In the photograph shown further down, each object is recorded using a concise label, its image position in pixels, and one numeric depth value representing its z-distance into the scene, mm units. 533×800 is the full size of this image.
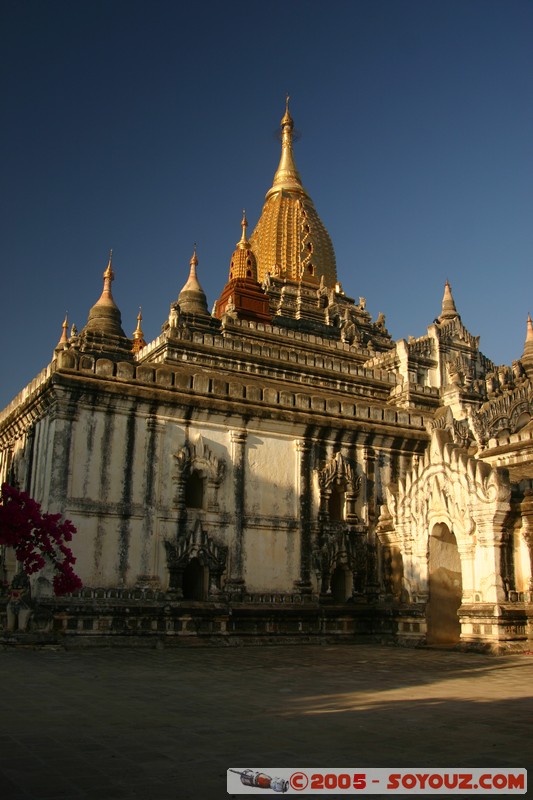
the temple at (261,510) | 22969
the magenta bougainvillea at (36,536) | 19000
